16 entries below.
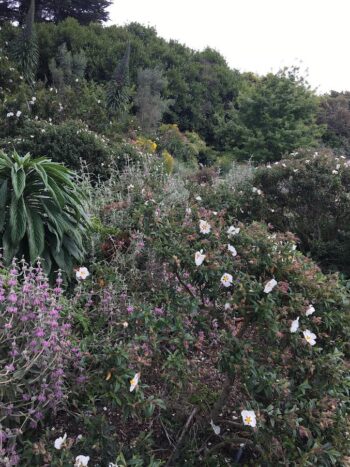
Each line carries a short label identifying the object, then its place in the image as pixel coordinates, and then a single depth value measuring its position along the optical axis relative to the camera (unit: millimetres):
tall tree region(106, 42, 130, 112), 12429
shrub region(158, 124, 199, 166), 14172
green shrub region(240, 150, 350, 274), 5527
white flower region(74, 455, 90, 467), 1446
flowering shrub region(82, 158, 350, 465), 1757
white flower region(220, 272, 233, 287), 1980
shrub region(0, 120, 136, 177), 6652
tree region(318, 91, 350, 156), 18188
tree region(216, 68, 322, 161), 14445
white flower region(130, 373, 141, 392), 1597
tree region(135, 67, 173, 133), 15359
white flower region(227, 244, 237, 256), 2095
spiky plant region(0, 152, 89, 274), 2900
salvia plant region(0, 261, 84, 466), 1640
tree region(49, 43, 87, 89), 14023
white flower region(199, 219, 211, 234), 2250
